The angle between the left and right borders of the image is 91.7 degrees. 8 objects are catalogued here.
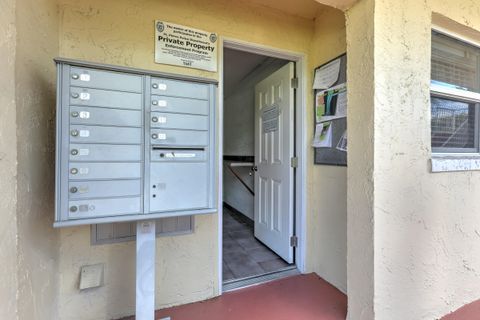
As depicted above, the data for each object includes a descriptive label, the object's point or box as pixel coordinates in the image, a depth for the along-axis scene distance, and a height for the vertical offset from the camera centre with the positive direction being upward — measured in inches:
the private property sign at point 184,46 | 62.5 +31.4
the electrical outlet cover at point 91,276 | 54.7 -28.1
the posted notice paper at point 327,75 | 72.0 +27.5
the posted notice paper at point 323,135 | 74.8 +8.1
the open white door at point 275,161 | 88.4 -0.5
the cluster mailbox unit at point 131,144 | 40.3 +2.8
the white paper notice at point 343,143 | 69.2 +5.1
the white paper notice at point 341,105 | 68.9 +16.6
